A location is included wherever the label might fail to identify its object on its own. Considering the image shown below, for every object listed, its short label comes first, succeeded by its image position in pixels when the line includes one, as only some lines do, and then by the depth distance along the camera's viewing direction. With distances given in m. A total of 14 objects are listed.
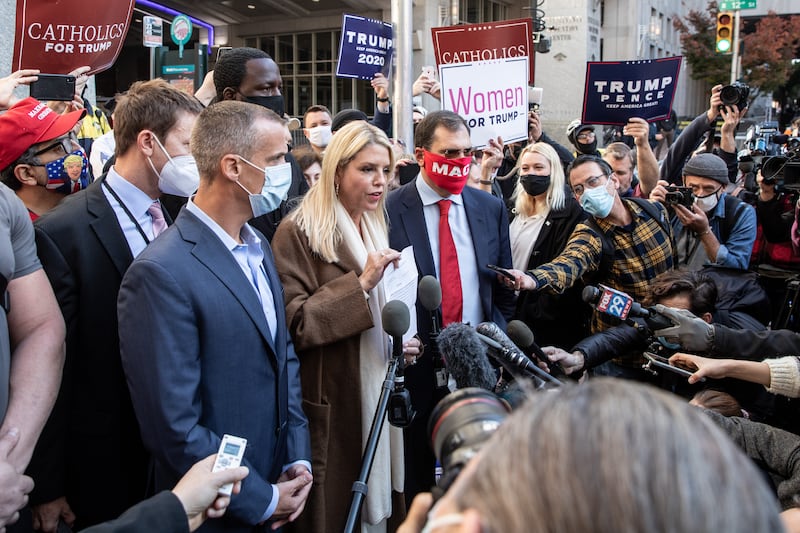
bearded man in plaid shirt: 3.85
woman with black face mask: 4.30
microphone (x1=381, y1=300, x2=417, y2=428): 2.38
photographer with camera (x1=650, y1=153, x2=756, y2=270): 4.38
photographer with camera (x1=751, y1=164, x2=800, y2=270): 5.27
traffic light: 15.00
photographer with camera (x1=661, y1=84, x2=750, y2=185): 5.32
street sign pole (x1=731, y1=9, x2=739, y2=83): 18.36
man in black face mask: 3.87
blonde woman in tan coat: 2.84
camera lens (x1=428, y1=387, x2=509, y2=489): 1.09
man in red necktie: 3.56
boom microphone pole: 2.06
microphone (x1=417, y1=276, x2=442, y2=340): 2.60
